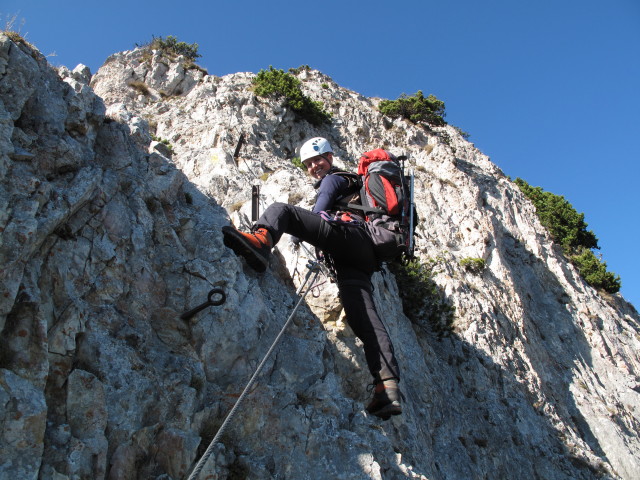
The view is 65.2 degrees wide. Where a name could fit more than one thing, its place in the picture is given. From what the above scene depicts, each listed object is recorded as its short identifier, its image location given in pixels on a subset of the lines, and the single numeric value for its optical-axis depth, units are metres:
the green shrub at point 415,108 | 23.44
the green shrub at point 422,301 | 13.00
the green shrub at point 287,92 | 17.58
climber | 6.15
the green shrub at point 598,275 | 22.98
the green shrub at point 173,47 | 18.66
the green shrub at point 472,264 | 15.91
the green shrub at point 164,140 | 11.66
